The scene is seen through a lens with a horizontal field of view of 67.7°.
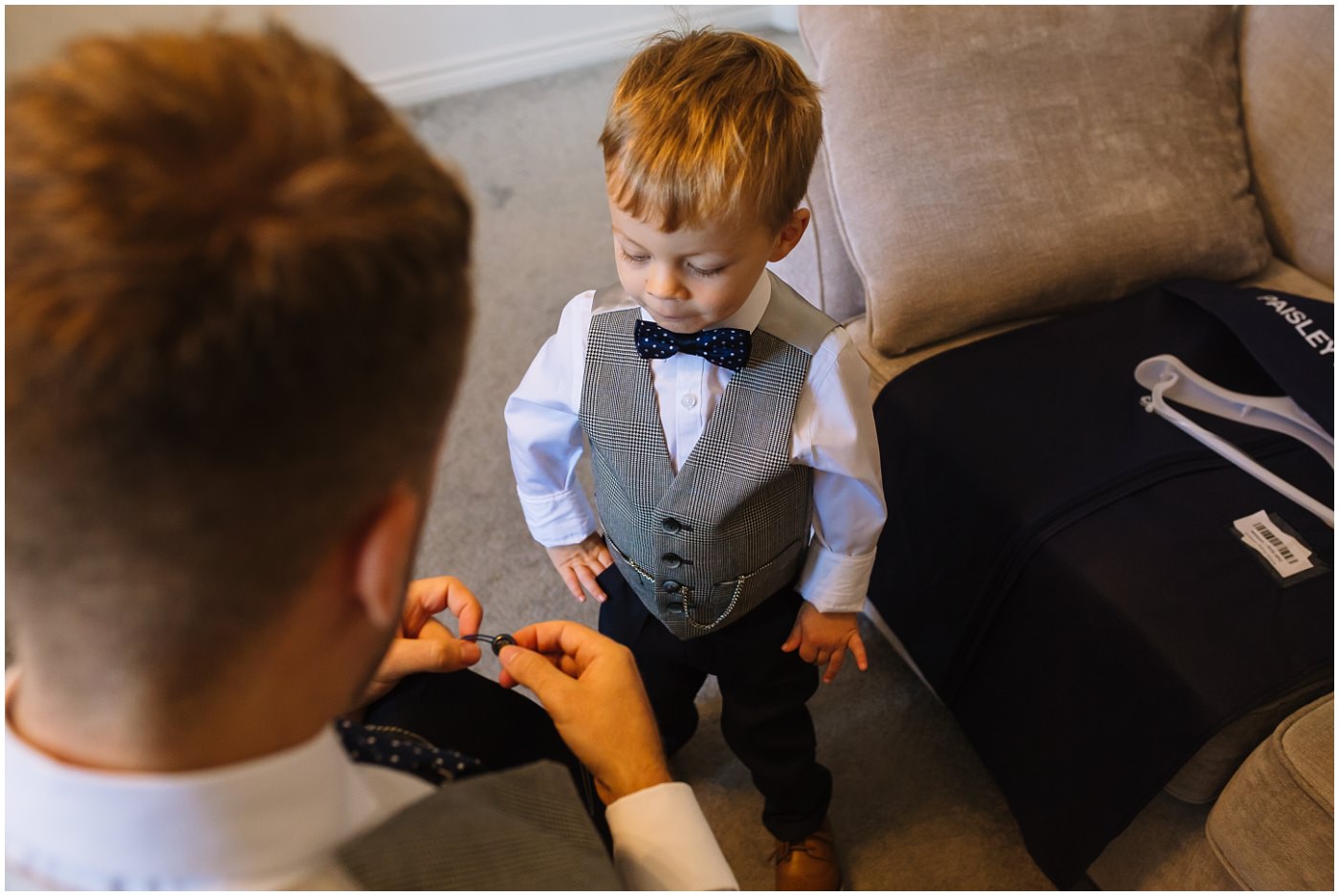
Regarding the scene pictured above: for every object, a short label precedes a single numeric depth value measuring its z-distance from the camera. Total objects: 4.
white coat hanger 1.30
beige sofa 1.43
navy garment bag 1.16
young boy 0.89
